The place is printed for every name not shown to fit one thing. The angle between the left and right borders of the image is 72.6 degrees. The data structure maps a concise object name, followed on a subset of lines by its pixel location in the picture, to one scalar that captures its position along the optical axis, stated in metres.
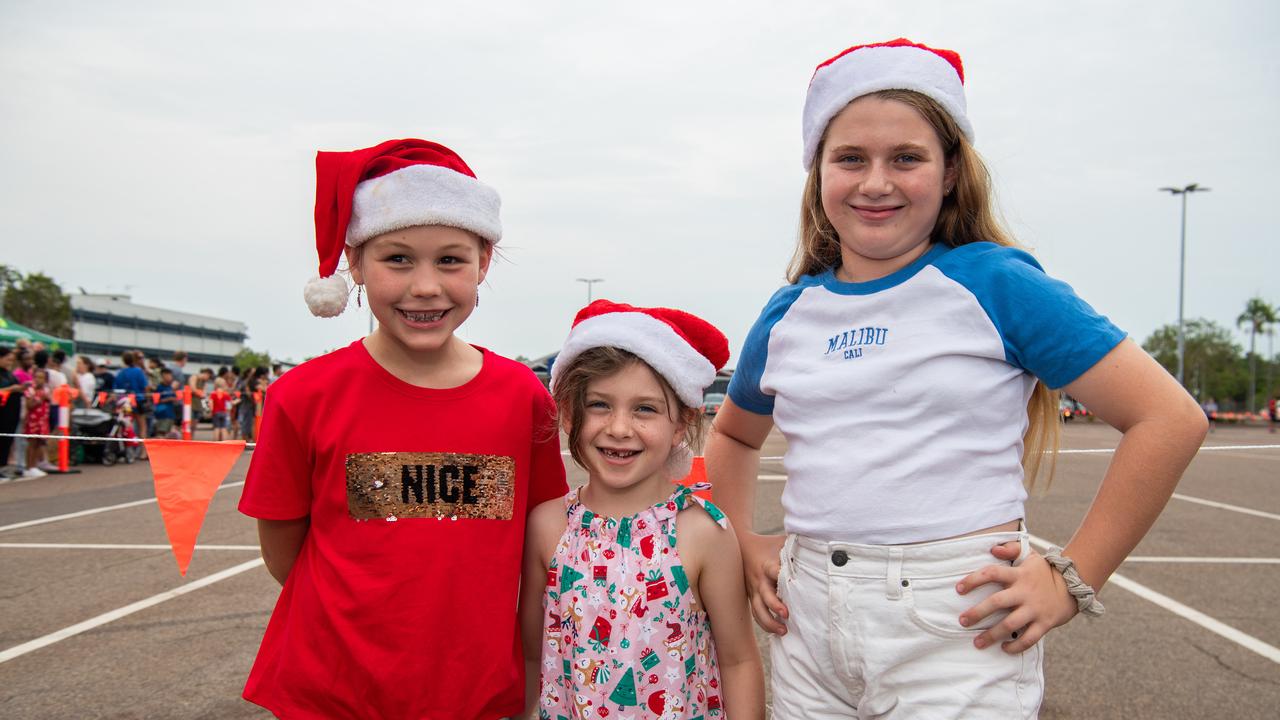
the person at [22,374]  12.03
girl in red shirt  1.95
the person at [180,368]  17.05
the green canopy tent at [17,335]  20.45
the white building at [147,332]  77.88
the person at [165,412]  17.00
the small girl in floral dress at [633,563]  2.08
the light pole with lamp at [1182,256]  35.53
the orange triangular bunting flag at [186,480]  4.14
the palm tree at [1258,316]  65.25
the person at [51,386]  12.95
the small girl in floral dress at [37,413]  12.66
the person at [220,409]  19.20
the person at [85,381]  14.80
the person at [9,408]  11.64
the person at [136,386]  15.77
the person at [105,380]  16.50
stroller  14.06
